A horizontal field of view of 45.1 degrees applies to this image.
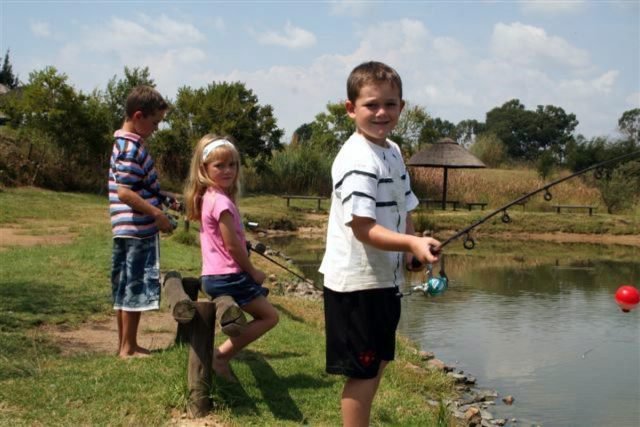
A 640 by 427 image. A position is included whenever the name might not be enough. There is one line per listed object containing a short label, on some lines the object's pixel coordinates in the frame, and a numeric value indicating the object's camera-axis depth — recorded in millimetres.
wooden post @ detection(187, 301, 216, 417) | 3697
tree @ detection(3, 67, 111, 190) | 20531
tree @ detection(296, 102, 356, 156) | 33656
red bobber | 3139
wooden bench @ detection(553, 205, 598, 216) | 23744
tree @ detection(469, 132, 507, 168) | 43312
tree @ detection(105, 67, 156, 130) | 23891
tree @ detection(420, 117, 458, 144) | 35281
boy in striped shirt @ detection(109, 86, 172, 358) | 4512
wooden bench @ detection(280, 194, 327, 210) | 22797
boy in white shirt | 2807
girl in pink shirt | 4023
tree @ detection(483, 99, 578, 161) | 69625
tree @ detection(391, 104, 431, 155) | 34531
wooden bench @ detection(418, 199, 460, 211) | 25078
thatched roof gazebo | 26875
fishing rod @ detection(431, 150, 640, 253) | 2743
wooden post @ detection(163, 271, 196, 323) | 3666
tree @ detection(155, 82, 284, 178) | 26156
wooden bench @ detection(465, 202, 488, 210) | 24862
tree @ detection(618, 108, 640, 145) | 61375
